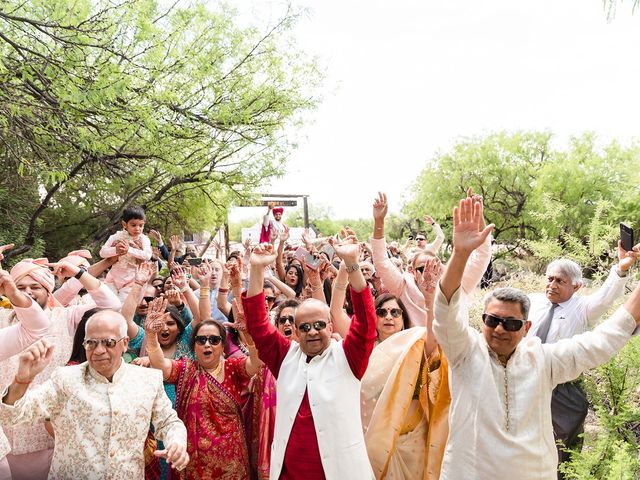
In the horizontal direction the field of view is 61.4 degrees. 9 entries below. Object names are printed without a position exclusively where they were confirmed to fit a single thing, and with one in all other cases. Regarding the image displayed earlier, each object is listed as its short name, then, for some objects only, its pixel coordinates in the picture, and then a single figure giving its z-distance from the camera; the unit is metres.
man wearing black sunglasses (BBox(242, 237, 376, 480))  2.76
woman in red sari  3.32
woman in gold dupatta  3.35
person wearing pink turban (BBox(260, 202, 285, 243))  8.27
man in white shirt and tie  4.01
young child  5.58
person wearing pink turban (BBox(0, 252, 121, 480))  3.24
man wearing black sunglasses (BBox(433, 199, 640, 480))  2.54
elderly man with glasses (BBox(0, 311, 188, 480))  2.67
